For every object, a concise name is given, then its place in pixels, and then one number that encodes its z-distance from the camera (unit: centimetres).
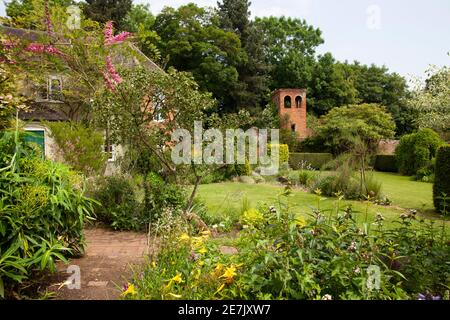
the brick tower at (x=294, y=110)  3120
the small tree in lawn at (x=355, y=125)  2469
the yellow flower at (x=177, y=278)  236
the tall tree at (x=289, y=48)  3741
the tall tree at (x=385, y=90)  3896
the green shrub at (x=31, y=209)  291
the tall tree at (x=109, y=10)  2955
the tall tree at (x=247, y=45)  3356
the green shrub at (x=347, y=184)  1010
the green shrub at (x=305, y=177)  1283
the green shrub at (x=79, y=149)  947
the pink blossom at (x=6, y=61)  587
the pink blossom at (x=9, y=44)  624
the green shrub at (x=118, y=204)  638
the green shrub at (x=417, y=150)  1797
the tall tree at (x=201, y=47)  3011
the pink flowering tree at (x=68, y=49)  798
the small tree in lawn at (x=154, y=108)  641
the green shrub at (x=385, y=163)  2170
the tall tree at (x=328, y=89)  3666
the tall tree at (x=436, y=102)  2345
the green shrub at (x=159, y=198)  659
